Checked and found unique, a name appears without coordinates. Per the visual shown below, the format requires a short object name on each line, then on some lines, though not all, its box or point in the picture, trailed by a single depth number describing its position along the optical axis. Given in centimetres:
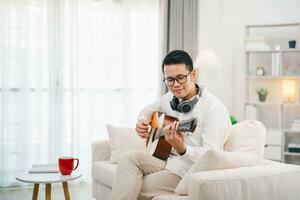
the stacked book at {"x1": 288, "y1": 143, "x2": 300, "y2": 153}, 501
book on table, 340
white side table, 315
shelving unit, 513
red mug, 328
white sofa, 242
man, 285
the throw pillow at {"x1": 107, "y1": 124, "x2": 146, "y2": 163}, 372
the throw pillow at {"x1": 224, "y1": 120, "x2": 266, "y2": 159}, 289
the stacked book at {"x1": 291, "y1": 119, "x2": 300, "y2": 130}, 503
